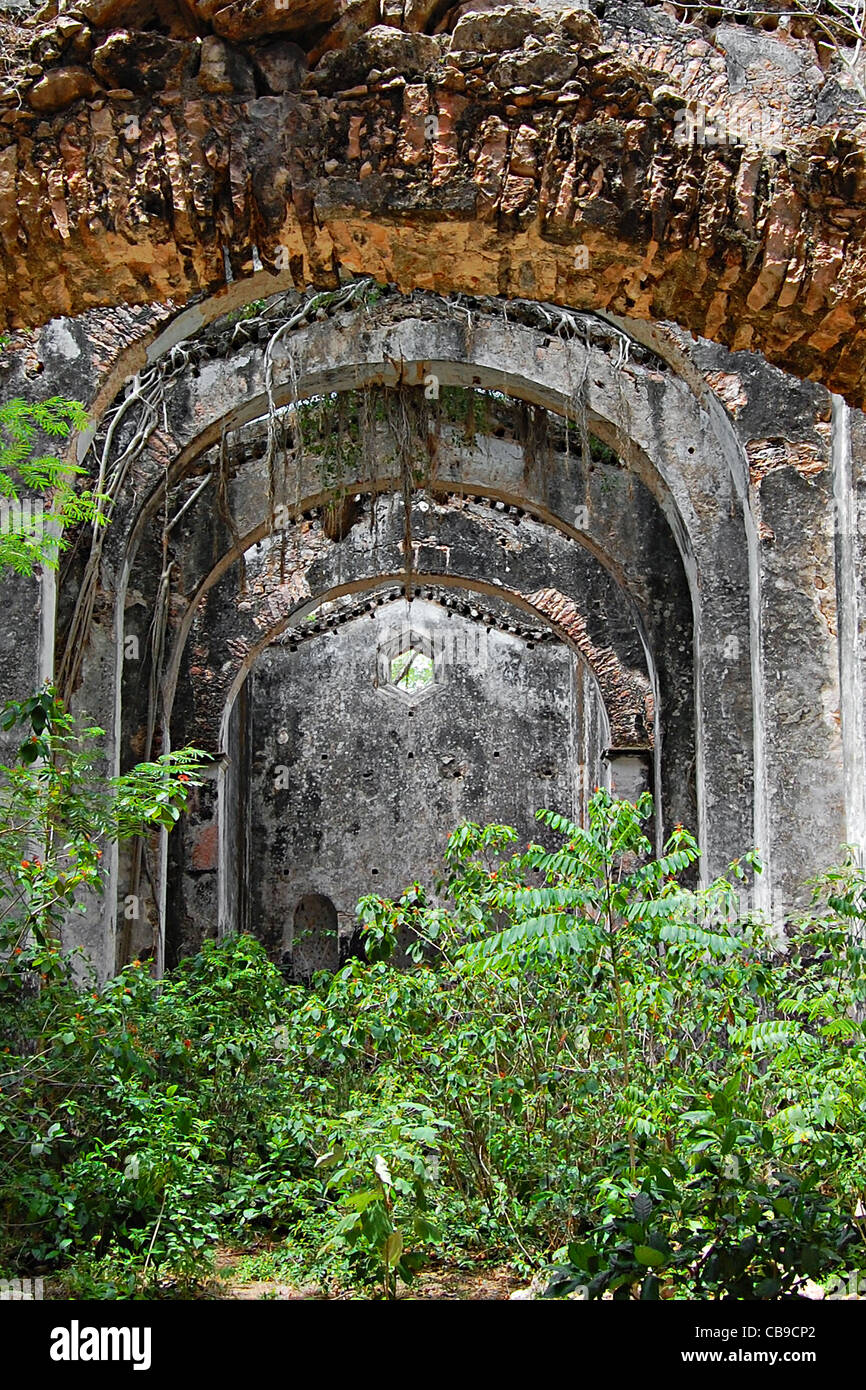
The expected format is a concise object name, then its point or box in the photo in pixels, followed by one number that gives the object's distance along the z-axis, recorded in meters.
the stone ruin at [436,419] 4.48
